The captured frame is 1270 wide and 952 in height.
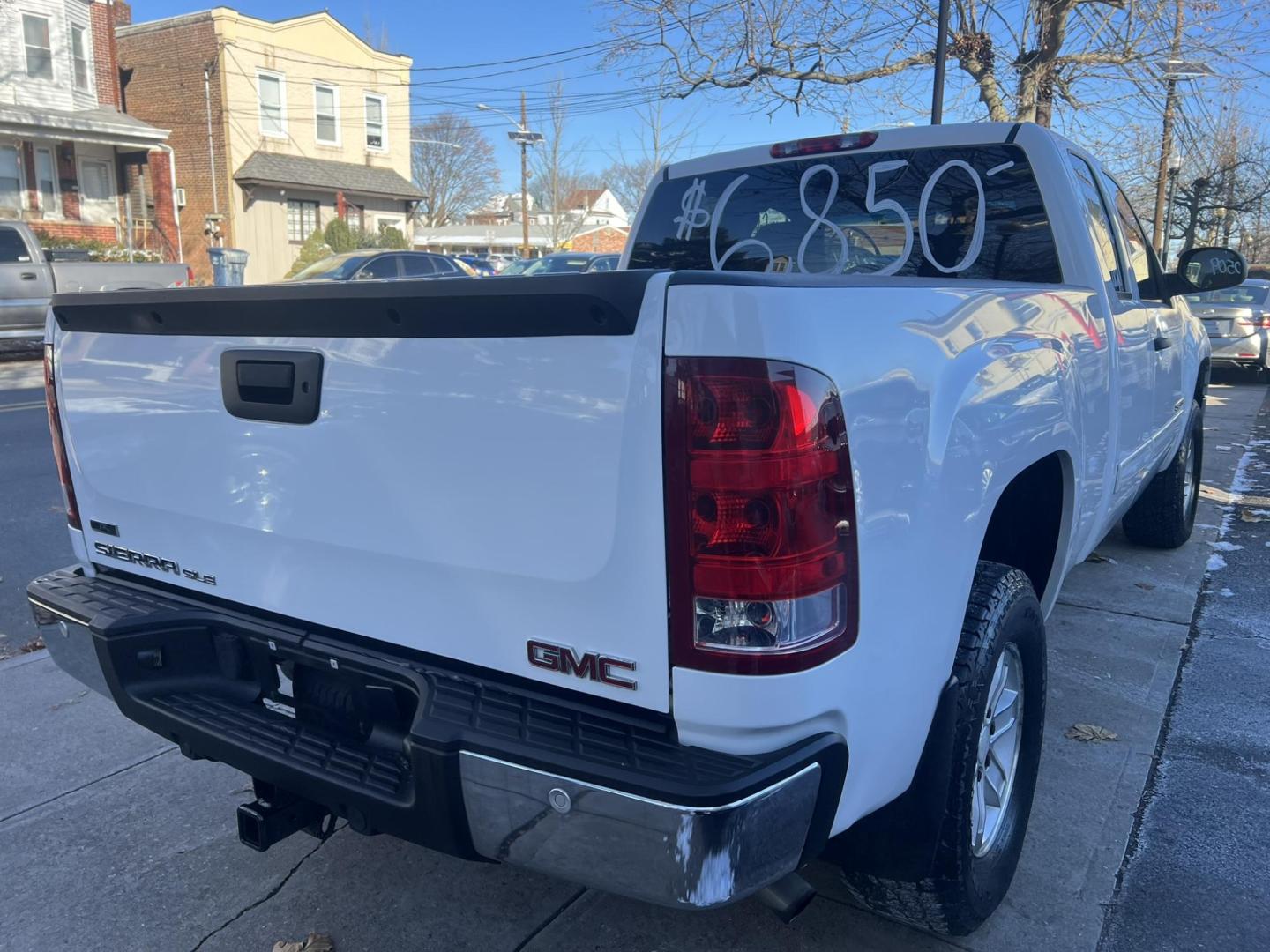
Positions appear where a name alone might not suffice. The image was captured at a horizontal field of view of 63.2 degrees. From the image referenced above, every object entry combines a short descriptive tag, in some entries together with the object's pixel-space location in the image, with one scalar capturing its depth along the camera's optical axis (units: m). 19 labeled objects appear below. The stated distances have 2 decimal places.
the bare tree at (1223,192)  26.23
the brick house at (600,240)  59.72
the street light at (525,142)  36.31
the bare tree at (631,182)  42.91
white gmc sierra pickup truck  1.75
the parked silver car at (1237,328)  14.81
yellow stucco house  27.42
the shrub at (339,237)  27.50
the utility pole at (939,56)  11.23
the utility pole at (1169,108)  13.18
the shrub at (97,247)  22.47
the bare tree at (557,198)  37.53
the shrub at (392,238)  29.86
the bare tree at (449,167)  59.69
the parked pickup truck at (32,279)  14.16
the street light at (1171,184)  23.00
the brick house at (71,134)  23.20
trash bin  16.34
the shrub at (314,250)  27.09
